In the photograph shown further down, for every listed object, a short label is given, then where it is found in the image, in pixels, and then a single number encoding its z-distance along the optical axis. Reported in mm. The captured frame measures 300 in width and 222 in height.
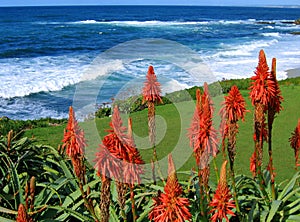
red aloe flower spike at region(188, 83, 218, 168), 2074
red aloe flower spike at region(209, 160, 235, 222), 1820
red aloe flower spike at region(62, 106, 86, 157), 2078
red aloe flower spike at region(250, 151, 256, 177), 3286
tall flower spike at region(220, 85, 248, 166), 2502
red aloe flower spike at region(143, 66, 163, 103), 2916
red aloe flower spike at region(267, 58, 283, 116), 2541
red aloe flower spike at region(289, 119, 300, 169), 3088
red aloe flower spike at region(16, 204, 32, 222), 1355
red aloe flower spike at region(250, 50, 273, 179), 2498
